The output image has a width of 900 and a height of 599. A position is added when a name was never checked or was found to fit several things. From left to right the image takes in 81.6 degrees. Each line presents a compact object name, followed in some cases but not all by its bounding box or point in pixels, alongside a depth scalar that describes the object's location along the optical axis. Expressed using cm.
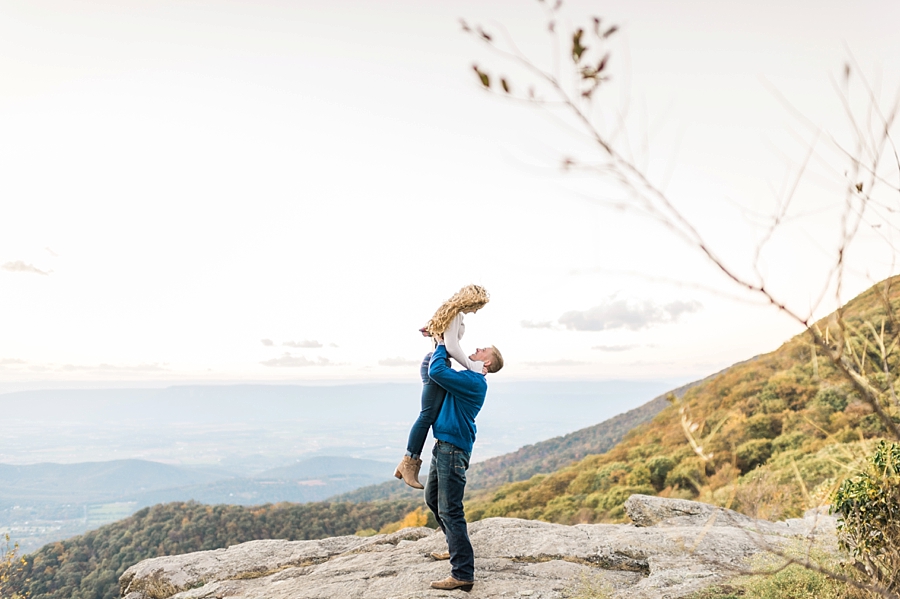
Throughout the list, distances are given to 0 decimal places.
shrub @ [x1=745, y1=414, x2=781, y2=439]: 1609
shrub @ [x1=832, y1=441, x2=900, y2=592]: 421
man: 469
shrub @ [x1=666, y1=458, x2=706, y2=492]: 1536
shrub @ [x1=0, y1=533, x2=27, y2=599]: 1003
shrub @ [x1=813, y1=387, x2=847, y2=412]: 1491
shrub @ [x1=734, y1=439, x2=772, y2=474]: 1460
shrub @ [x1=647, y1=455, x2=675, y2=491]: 1725
